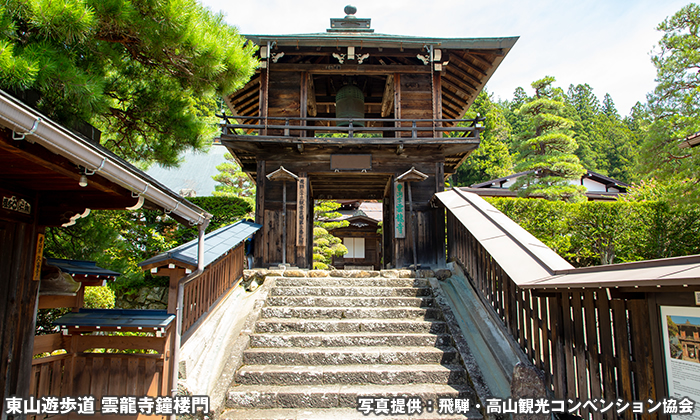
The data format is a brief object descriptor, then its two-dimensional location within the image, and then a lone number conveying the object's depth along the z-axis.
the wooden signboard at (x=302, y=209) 9.50
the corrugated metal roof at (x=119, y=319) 4.34
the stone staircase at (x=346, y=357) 4.46
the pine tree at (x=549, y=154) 14.72
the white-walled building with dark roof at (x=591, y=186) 21.67
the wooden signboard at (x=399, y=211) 9.70
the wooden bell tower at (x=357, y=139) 9.80
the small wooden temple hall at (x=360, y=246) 24.36
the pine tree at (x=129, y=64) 4.04
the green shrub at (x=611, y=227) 10.05
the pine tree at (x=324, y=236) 14.88
